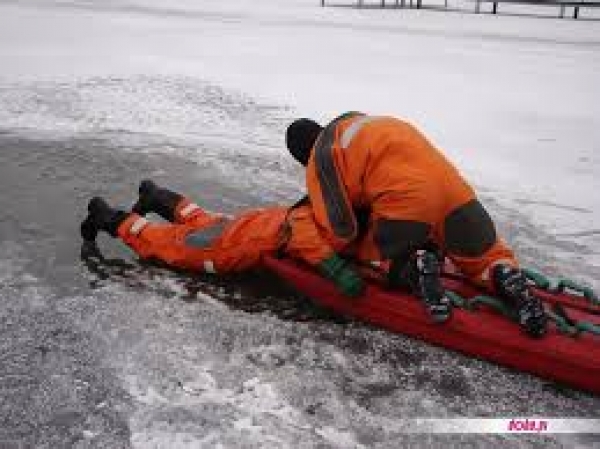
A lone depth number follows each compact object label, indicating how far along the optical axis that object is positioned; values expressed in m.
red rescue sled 3.08
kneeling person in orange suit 3.29
